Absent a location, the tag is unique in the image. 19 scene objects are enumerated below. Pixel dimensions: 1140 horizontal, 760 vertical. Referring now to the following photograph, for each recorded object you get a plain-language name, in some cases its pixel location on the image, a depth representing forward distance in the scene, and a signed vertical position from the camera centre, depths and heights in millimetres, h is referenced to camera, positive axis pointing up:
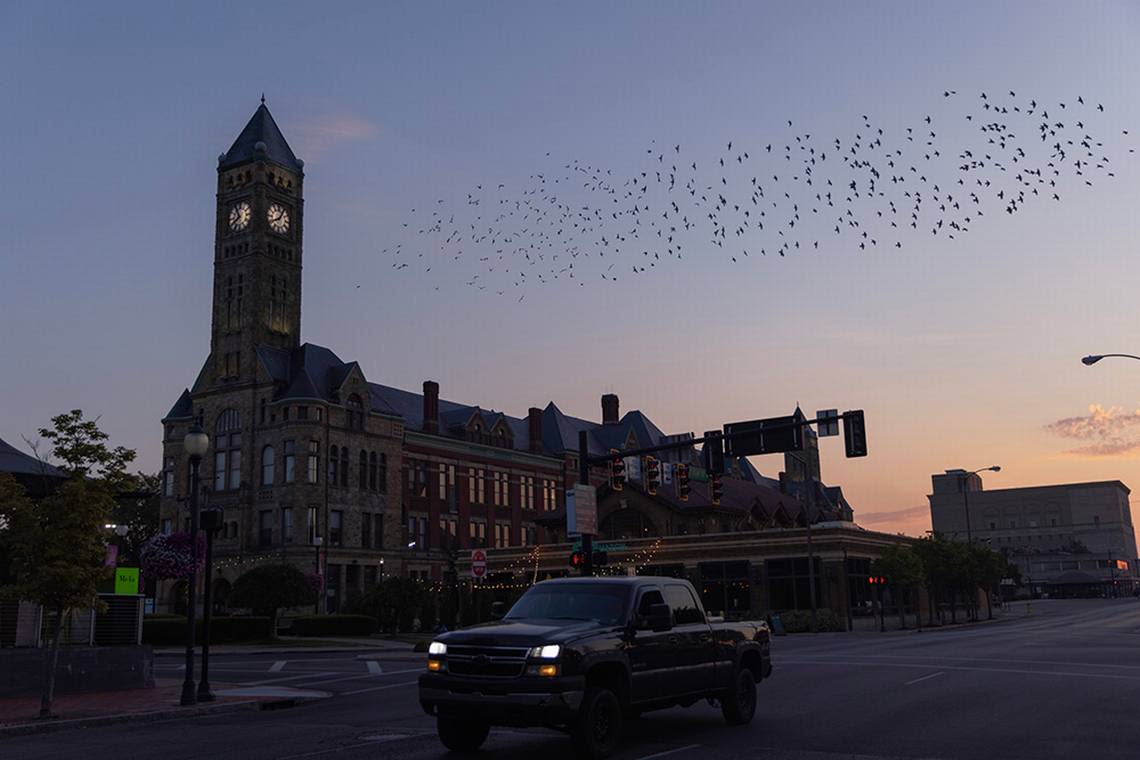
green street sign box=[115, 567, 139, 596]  25064 +161
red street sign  37428 +504
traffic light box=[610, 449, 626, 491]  31688 +3066
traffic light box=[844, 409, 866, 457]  28500 +3628
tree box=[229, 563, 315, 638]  50969 -301
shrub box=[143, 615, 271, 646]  49281 -2080
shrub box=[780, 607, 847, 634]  56406 -2929
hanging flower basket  48594 +1461
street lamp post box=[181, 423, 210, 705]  21270 +2300
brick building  73500 +9668
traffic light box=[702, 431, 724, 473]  30922 +3534
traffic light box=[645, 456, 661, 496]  32531 +3066
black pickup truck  11188 -1021
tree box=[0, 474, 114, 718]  17922 +773
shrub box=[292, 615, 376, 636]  57031 -2309
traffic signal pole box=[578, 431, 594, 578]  30406 +1152
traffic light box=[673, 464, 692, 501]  32688 +2917
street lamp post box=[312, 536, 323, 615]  66688 +1364
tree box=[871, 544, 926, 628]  58625 -131
